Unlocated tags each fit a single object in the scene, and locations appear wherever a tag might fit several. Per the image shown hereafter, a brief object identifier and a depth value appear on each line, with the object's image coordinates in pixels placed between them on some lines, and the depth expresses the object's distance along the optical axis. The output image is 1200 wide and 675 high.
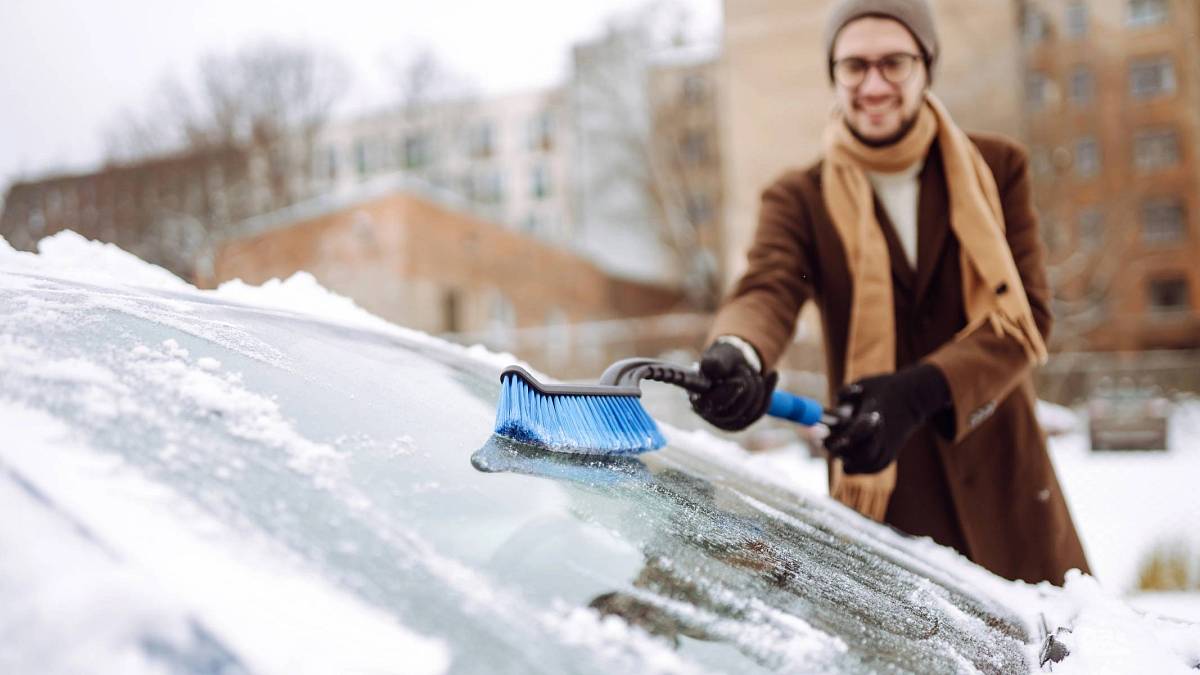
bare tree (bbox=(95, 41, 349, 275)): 20.75
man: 1.90
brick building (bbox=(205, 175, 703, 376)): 15.33
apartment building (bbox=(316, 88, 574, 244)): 31.84
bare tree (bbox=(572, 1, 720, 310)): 26.44
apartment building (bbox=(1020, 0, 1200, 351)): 25.03
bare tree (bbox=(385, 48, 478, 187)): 30.20
